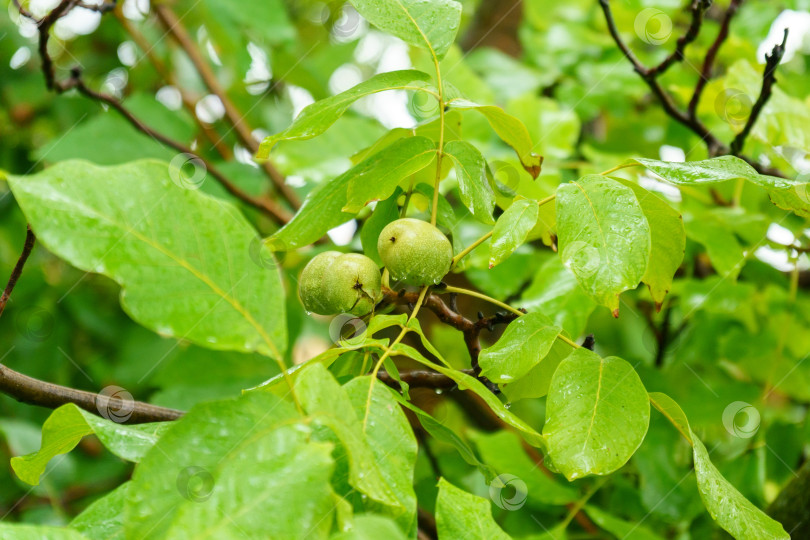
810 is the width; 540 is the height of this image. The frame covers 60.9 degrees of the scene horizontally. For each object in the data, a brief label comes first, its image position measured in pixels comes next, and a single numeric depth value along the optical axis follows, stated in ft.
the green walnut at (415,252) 1.95
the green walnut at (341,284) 1.98
